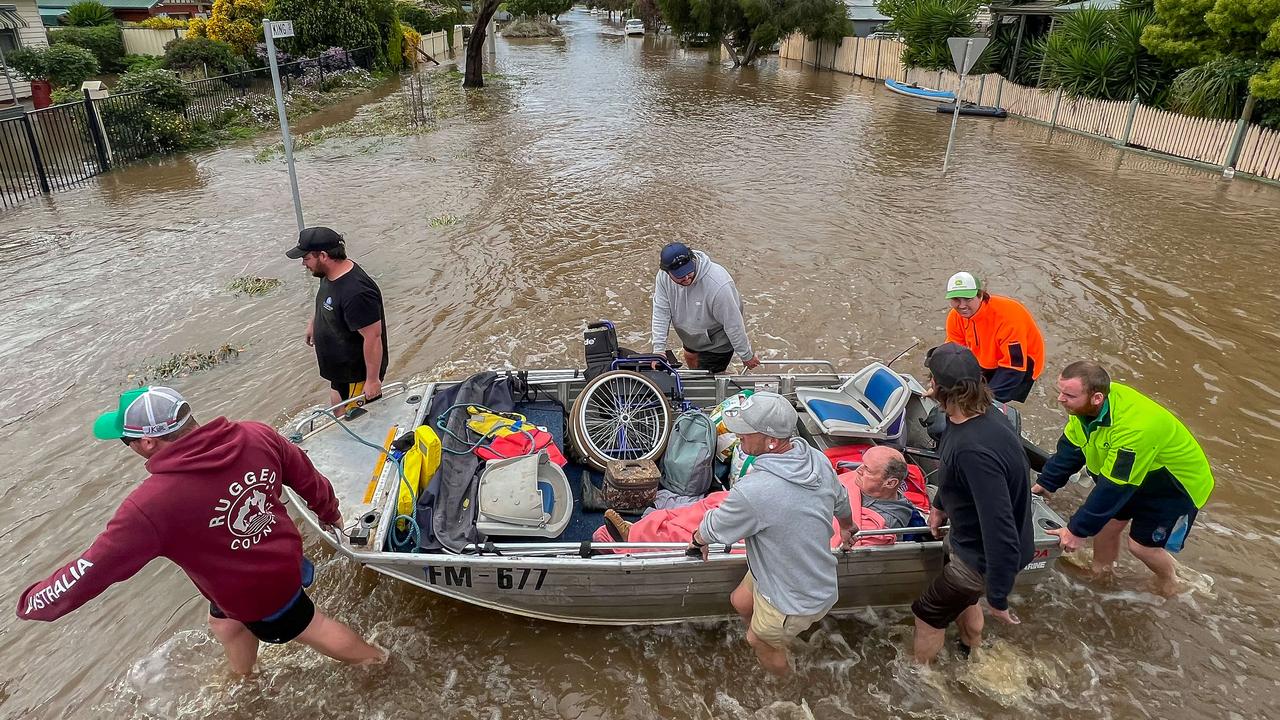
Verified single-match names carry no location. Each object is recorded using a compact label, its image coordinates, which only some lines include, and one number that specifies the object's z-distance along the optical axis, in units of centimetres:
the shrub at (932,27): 2559
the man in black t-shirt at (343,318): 461
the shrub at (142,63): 2102
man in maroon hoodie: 264
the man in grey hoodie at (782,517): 307
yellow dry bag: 423
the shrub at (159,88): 1549
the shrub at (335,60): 2516
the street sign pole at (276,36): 703
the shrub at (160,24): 2978
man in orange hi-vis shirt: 495
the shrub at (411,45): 3253
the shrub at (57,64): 1978
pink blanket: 416
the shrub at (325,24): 2527
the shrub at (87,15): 3033
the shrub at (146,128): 1461
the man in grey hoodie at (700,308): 543
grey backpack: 475
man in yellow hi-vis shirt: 374
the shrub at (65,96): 1617
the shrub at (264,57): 2386
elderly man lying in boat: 422
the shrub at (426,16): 3922
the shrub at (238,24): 2381
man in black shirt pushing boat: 318
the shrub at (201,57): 2100
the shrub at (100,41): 2559
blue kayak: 2459
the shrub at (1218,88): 1412
